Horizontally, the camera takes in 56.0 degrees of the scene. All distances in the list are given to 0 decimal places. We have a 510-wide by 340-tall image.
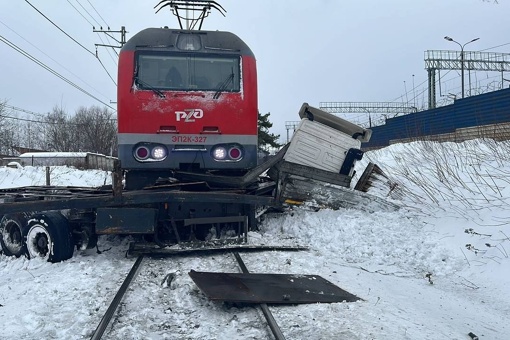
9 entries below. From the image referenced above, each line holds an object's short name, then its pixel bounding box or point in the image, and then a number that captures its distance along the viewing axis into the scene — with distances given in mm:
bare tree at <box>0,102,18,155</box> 53344
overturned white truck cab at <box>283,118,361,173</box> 9805
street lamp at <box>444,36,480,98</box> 34872
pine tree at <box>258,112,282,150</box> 39875
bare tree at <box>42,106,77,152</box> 56094
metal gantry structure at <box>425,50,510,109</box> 42656
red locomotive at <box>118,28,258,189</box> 8047
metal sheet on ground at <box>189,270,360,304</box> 5016
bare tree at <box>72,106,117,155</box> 52156
